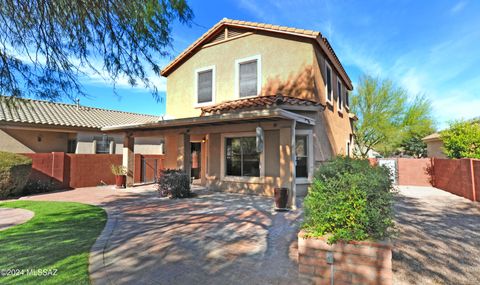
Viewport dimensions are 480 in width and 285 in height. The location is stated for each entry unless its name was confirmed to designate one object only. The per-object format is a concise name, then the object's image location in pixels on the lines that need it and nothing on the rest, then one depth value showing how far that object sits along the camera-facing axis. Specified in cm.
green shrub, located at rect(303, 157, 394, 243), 361
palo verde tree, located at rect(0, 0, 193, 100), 528
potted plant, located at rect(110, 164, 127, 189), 1399
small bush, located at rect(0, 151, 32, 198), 1103
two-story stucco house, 1057
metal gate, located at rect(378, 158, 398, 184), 1734
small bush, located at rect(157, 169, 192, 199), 1105
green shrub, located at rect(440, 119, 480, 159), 1255
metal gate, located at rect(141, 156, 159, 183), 1702
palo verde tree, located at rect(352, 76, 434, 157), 2444
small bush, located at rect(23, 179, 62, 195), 1267
